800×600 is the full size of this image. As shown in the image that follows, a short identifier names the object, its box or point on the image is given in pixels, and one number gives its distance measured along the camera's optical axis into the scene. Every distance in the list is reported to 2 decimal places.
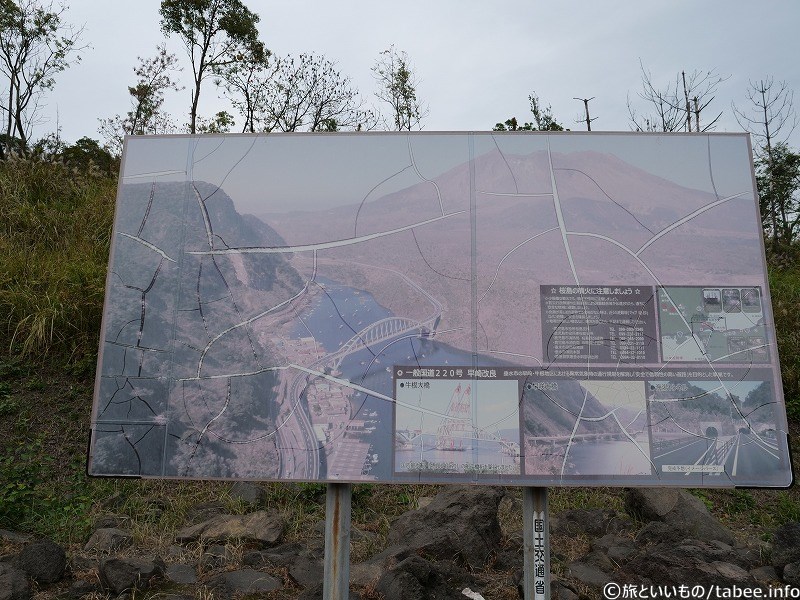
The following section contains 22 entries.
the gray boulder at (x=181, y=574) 4.12
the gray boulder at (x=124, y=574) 3.80
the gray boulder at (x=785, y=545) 4.36
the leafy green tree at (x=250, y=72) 14.82
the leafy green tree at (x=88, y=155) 11.96
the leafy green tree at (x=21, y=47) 12.45
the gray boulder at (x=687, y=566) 3.84
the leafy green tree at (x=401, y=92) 14.44
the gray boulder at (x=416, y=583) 3.61
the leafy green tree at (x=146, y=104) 14.84
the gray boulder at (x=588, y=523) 5.29
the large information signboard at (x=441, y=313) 2.91
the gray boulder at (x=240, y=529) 4.73
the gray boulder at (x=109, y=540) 4.64
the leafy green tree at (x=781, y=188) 13.05
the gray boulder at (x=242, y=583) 3.94
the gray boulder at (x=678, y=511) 5.04
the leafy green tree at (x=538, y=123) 12.52
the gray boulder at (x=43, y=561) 3.92
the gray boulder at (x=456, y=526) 4.40
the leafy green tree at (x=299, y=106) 14.52
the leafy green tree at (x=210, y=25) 14.66
